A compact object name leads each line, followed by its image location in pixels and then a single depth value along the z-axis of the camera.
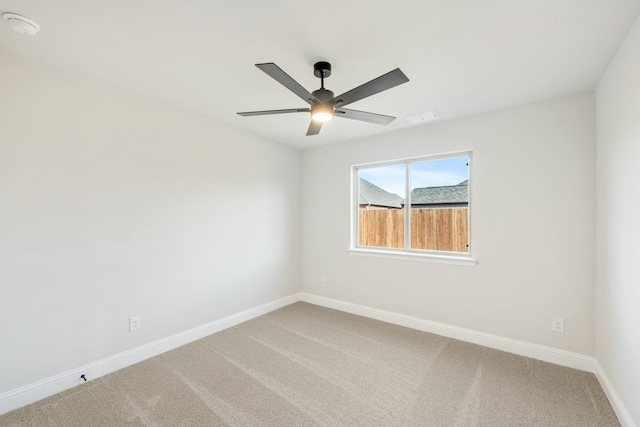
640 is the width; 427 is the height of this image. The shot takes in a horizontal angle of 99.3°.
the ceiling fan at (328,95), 1.54
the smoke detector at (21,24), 1.52
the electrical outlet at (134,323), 2.47
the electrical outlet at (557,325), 2.45
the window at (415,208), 3.13
